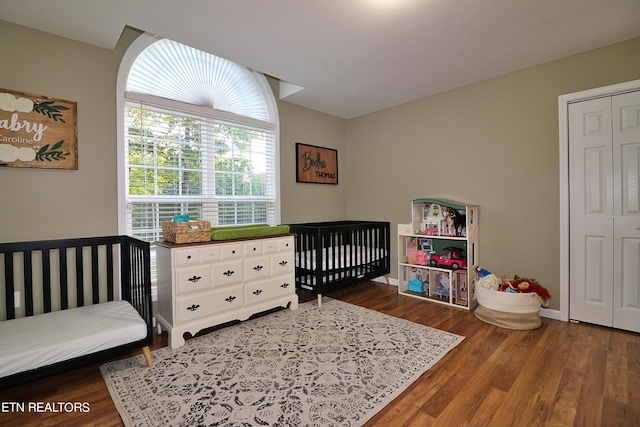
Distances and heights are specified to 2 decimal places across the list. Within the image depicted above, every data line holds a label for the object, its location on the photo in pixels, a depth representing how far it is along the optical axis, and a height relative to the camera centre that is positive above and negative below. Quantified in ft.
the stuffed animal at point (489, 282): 8.89 -2.24
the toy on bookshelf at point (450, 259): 10.10 -1.77
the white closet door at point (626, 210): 7.66 -0.11
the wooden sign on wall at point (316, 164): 12.57 +2.04
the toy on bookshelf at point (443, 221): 10.29 -0.47
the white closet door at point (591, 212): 8.05 -0.16
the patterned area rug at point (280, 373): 4.96 -3.33
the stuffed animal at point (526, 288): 8.54 -2.34
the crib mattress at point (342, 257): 10.23 -1.74
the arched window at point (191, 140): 8.38 +2.31
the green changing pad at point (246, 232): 8.08 -0.60
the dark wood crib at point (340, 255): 10.02 -1.69
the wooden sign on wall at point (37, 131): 6.61 +1.94
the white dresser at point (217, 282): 7.30 -1.91
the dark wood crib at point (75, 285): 5.97 -1.73
